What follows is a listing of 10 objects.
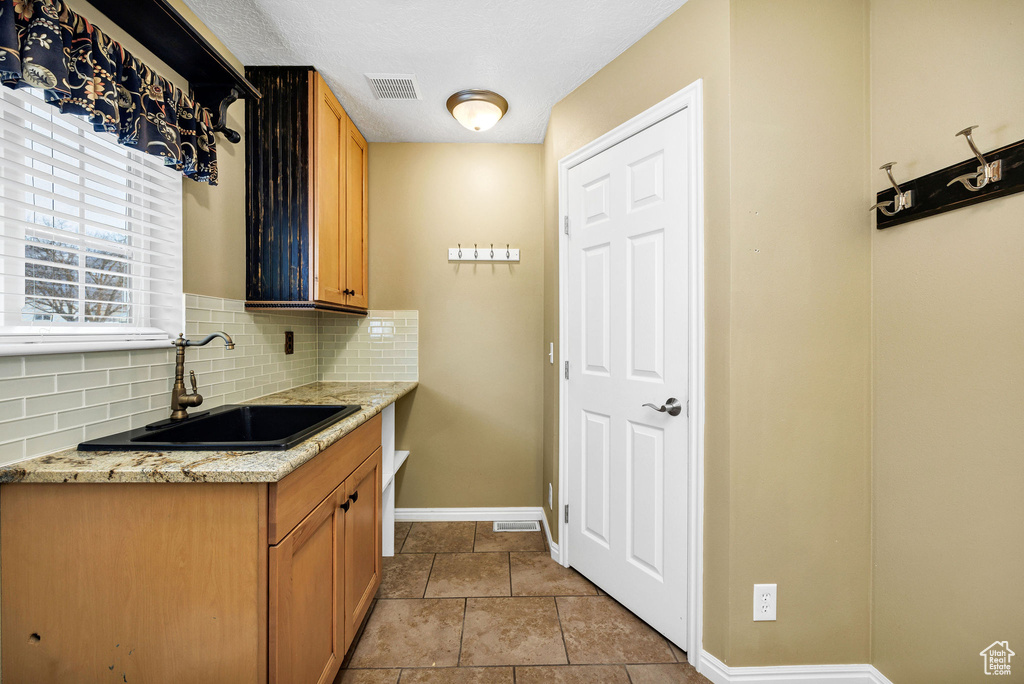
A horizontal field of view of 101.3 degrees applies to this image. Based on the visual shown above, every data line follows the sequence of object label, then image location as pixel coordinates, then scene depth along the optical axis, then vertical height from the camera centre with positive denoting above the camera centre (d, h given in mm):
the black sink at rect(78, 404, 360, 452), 1119 -294
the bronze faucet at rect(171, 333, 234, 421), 1421 -175
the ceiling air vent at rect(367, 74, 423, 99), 2076 +1304
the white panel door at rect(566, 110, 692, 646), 1638 -130
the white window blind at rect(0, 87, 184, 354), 1057 +308
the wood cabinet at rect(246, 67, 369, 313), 1973 +715
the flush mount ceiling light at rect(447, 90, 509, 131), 2180 +1233
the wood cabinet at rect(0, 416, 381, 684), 965 -560
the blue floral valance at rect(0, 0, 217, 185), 934 +676
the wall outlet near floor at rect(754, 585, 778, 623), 1460 -905
